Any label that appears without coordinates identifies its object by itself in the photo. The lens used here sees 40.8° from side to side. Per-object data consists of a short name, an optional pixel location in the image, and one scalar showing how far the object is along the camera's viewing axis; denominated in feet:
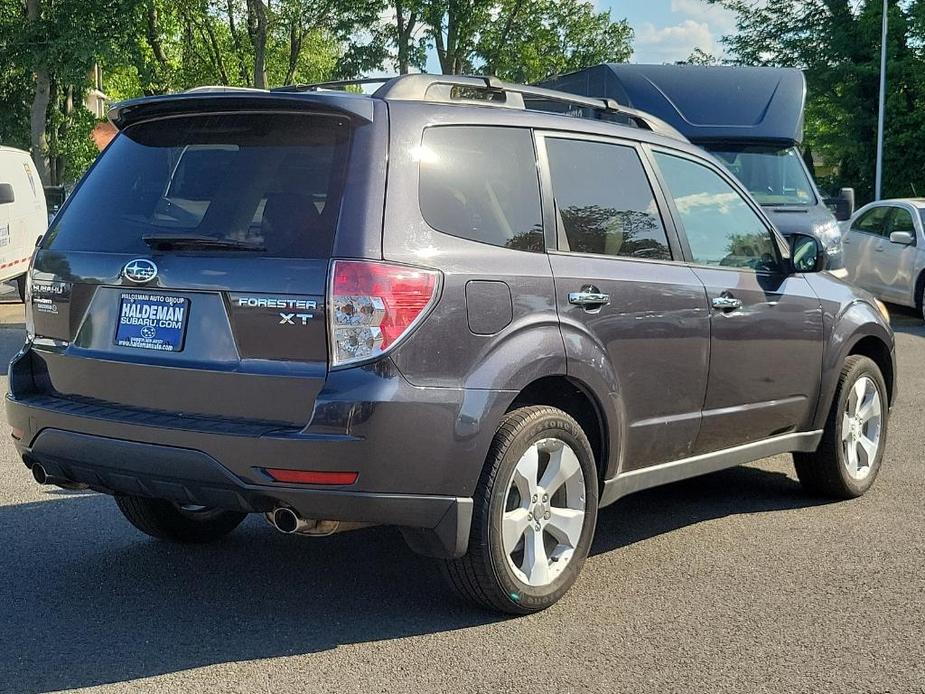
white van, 47.24
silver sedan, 52.54
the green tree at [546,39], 142.41
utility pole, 112.16
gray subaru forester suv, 12.98
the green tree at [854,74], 121.60
